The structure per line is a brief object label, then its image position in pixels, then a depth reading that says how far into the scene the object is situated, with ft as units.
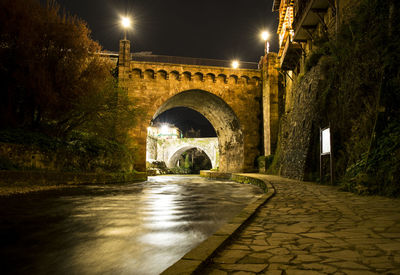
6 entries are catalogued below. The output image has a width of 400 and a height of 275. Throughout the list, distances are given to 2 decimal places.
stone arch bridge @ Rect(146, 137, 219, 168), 129.29
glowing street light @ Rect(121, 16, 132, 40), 62.54
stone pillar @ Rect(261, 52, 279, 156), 67.36
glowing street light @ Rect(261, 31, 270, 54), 69.51
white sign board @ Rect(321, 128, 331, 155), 27.68
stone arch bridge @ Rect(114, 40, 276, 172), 66.74
